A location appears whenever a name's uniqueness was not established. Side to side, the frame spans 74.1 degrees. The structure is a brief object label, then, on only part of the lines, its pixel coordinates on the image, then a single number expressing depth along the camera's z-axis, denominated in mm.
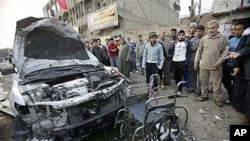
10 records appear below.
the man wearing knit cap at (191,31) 4512
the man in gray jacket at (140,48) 7219
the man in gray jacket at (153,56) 4488
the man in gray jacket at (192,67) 4205
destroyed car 2430
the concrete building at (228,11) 6911
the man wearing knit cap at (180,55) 4395
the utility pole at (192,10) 10718
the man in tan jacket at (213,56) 3479
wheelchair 2314
